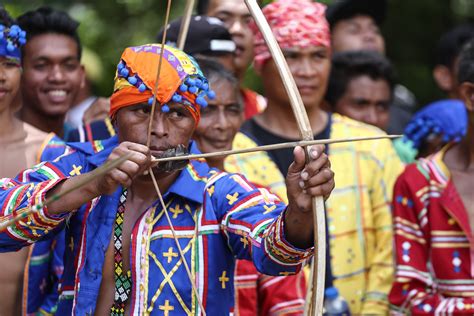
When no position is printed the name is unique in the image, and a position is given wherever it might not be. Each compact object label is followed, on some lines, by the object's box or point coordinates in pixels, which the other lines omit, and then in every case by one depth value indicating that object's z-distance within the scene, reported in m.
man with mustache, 7.97
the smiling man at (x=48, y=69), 12.09
